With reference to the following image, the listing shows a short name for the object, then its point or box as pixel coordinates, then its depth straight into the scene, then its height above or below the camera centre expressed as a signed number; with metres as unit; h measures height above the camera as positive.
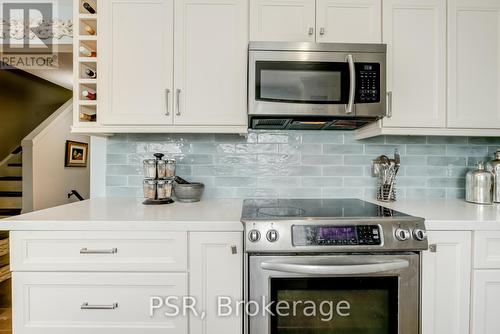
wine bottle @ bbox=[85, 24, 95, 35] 1.81 +0.76
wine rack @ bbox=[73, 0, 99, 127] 1.78 +0.58
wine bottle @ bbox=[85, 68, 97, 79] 1.83 +0.52
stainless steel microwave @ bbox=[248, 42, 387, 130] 1.63 +0.44
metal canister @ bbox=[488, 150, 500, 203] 1.89 -0.04
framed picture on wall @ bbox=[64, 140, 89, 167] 4.76 +0.13
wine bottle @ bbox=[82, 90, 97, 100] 1.80 +0.39
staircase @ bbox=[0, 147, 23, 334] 3.15 -0.50
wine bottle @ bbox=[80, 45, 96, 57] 1.80 +0.63
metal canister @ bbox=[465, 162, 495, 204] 1.86 -0.12
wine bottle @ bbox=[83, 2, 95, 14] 1.81 +0.89
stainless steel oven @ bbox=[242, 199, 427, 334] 1.30 -0.45
